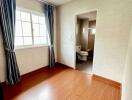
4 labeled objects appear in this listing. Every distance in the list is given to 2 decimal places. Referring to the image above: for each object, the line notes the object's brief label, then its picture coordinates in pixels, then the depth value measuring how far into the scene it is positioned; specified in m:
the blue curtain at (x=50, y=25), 3.03
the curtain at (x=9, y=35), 2.01
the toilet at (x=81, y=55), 4.21
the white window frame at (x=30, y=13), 2.46
